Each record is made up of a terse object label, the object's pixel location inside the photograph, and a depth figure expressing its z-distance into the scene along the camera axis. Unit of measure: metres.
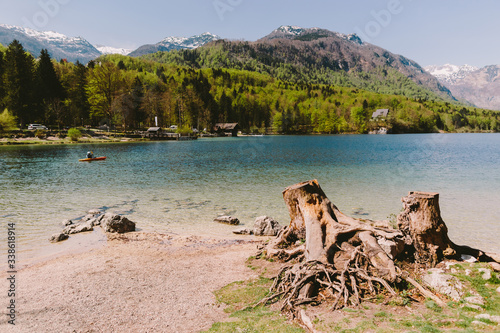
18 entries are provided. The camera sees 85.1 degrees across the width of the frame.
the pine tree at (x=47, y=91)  96.62
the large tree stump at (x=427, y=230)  8.41
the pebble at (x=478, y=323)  5.67
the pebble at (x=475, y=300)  6.55
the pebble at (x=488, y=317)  5.80
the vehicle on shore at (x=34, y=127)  90.53
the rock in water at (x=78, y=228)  15.24
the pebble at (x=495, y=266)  8.20
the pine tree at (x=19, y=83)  88.25
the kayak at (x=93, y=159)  48.66
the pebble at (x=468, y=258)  8.57
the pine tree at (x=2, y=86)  88.27
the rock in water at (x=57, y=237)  13.98
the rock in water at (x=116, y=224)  15.45
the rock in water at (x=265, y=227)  15.05
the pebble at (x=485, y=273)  7.48
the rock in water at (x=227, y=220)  17.19
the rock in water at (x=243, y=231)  15.37
